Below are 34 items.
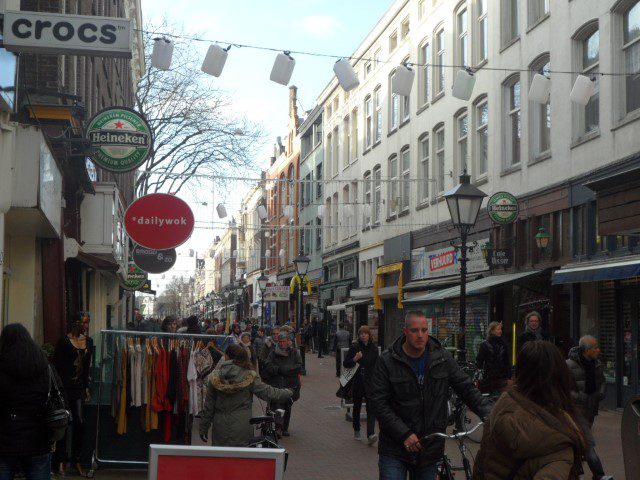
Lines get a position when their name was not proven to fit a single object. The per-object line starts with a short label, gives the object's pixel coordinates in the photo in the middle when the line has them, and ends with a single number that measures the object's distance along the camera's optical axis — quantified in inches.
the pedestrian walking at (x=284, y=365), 578.9
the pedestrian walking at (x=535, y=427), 164.6
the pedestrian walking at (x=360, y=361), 571.6
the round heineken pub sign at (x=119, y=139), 586.9
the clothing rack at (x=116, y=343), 401.1
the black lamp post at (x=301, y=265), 1336.1
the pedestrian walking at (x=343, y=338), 1099.3
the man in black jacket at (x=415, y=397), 238.1
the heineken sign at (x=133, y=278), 1130.0
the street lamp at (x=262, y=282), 1704.1
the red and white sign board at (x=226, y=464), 182.7
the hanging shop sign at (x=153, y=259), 504.4
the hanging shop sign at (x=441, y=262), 1039.6
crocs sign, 380.2
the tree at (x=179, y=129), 1332.4
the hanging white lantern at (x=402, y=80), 618.2
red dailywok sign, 387.9
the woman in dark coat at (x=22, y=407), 244.8
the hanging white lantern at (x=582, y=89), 621.9
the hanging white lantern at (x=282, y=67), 584.1
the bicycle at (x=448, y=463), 235.1
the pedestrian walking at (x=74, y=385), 409.7
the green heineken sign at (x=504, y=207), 893.2
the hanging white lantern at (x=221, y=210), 1301.7
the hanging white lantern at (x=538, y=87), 663.8
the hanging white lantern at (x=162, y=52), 564.4
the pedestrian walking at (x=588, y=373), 398.0
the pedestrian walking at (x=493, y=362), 566.9
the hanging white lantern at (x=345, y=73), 583.8
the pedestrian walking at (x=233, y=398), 345.7
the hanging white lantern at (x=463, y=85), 643.5
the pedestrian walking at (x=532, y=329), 580.2
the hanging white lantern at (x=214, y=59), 580.7
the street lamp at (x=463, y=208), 591.5
